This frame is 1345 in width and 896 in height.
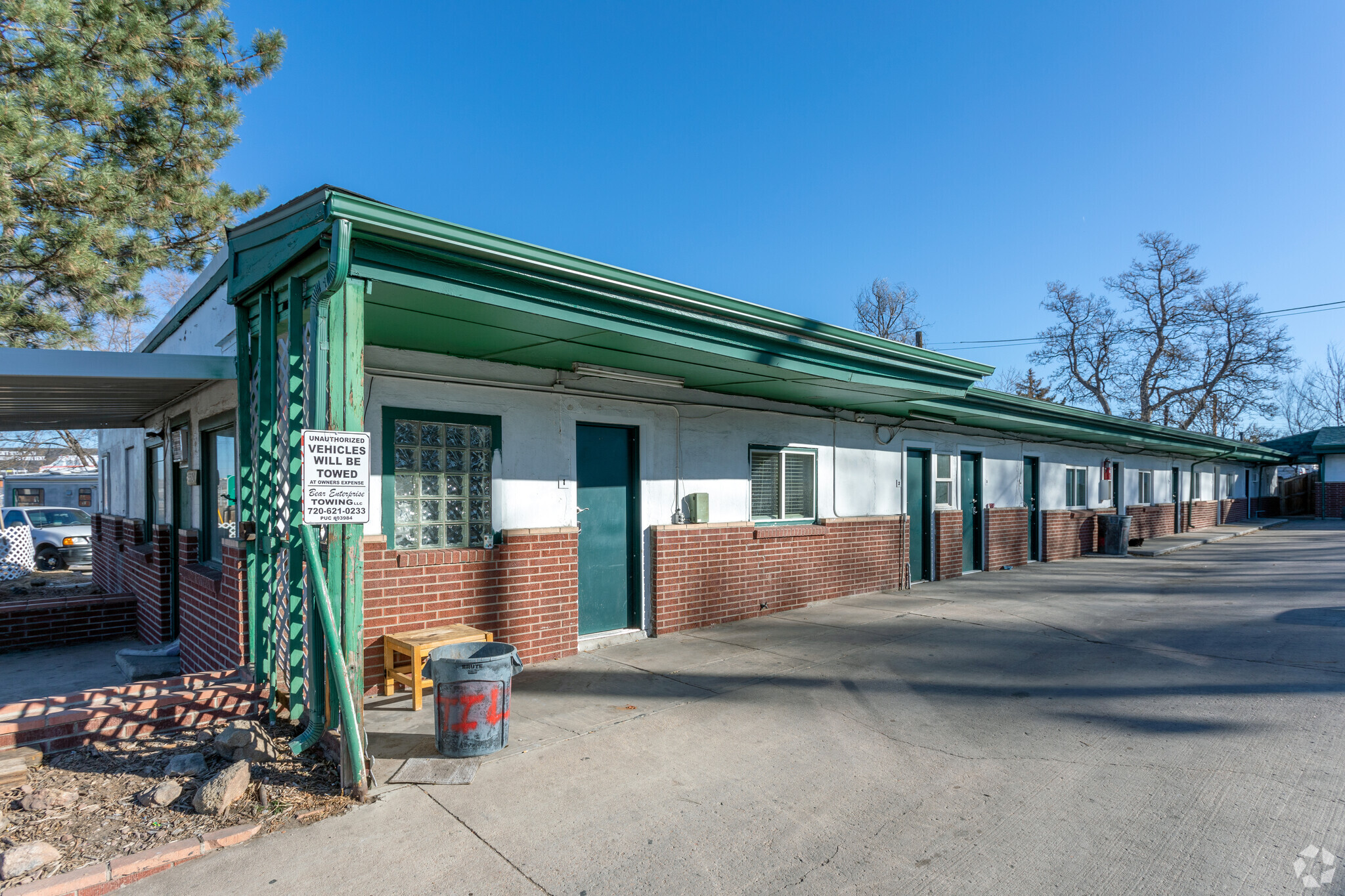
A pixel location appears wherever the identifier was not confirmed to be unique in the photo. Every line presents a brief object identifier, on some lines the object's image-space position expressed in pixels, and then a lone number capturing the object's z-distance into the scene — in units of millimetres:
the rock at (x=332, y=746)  4613
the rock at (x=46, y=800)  4012
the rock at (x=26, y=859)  3377
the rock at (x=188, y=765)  4453
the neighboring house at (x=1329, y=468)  35406
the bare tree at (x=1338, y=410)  56906
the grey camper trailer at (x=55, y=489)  26234
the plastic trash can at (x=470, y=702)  4828
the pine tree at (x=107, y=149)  9508
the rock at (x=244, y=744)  4660
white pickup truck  18500
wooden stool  5797
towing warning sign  4188
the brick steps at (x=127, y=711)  4727
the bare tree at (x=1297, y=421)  61188
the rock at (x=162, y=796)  4098
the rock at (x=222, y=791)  4004
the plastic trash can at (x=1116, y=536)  18891
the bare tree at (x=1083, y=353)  43625
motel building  4785
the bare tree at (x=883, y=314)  34719
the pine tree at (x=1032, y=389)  50500
